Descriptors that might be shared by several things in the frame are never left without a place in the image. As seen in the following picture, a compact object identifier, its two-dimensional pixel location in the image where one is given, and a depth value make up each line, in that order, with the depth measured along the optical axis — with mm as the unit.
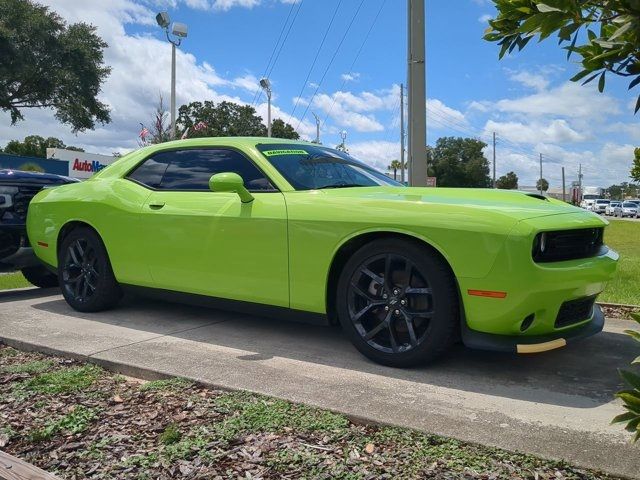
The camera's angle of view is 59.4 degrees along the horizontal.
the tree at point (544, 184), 98200
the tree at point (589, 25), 1569
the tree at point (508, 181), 93100
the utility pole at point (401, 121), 40812
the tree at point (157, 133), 19048
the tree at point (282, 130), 51006
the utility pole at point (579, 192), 81800
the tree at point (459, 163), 79812
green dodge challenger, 3127
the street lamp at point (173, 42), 17595
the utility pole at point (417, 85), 7098
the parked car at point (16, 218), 5891
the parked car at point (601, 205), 61938
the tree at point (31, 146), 73500
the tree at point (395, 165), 87769
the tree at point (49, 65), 26656
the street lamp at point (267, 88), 23109
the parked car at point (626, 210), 53562
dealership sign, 36562
